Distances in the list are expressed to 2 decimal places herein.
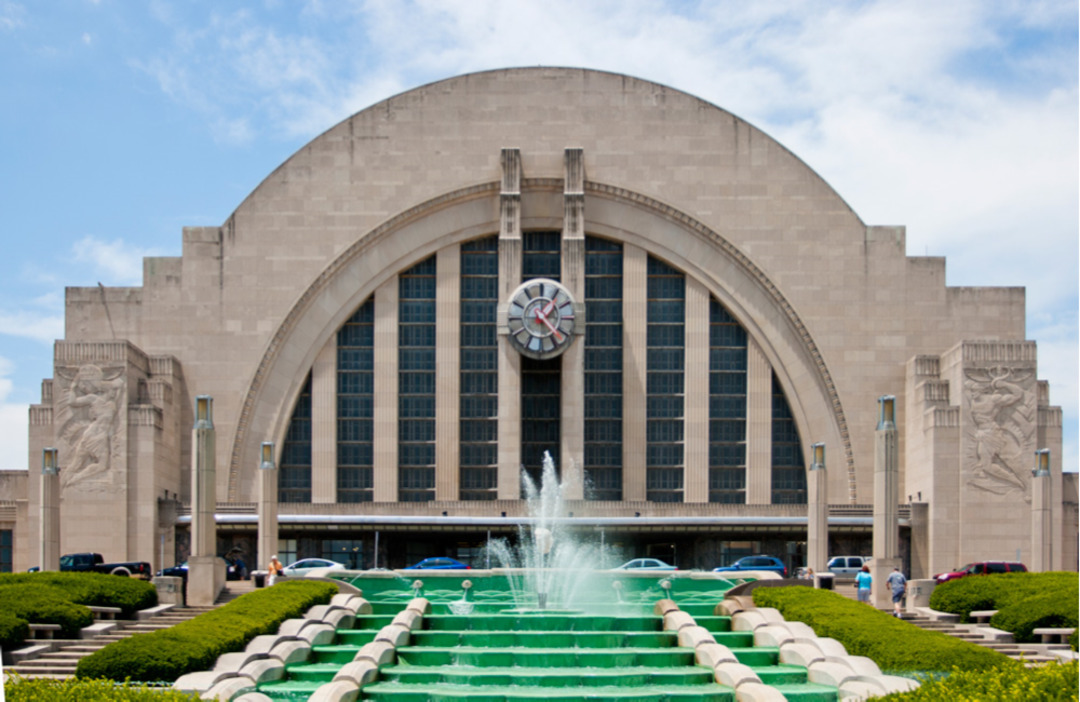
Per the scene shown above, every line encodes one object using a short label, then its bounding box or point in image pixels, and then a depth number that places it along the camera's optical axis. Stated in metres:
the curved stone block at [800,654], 24.67
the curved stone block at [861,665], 23.25
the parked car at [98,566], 43.76
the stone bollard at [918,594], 32.84
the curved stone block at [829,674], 23.14
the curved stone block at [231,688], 21.68
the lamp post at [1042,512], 38.97
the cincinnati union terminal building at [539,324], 53.38
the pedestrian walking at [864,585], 32.88
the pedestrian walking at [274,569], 35.62
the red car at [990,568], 40.78
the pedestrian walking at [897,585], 31.84
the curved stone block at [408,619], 27.41
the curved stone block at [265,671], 23.42
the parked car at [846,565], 45.84
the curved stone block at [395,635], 25.91
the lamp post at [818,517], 38.69
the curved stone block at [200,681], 22.08
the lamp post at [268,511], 40.12
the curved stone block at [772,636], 26.23
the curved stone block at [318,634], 26.69
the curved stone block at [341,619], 28.44
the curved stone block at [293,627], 26.79
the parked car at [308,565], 42.34
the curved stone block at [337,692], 21.38
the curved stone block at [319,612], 28.55
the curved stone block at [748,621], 27.96
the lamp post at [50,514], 42.41
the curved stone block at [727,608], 29.61
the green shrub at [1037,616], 28.23
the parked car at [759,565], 44.12
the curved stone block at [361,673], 22.70
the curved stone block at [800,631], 26.39
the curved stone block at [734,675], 22.58
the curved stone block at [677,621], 27.18
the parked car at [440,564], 43.56
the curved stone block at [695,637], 25.59
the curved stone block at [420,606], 29.00
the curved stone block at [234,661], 24.00
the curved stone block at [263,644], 25.27
